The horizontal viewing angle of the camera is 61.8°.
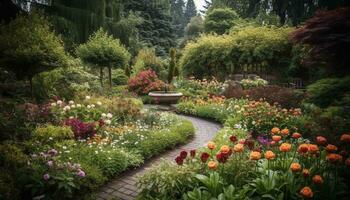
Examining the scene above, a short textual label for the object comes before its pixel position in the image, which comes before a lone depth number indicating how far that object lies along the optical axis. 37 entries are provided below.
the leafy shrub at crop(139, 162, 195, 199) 3.79
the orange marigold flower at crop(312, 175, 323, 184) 3.05
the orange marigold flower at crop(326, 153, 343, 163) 3.12
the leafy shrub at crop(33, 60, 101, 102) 9.32
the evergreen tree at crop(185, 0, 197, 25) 56.50
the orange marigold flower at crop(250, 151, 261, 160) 3.27
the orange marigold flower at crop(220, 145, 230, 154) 3.54
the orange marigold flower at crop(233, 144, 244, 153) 3.52
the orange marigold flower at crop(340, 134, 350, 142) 3.30
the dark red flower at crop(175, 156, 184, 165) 3.72
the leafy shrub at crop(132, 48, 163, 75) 19.58
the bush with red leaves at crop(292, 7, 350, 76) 6.13
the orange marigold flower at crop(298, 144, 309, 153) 3.28
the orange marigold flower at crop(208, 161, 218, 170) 3.45
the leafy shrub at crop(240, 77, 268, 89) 13.95
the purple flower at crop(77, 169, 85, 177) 4.17
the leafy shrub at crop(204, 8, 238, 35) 27.30
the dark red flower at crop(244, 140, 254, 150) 3.76
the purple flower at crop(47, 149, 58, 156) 4.38
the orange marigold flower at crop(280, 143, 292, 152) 3.30
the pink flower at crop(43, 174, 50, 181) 3.86
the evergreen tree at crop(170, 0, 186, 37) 49.66
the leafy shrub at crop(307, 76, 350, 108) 6.66
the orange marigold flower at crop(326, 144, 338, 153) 3.23
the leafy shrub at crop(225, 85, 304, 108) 9.74
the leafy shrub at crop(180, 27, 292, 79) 15.59
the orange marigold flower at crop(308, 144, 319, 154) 3.26
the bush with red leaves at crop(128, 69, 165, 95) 14.73
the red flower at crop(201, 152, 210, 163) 3.69
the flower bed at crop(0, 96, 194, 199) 3.99
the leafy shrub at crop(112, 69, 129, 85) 20.47
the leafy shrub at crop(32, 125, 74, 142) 5.49
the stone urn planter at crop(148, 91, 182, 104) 12.84
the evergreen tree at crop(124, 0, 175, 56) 30.88
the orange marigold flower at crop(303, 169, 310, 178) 3.14
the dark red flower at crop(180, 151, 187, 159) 3.74
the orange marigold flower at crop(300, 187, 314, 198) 2.87
